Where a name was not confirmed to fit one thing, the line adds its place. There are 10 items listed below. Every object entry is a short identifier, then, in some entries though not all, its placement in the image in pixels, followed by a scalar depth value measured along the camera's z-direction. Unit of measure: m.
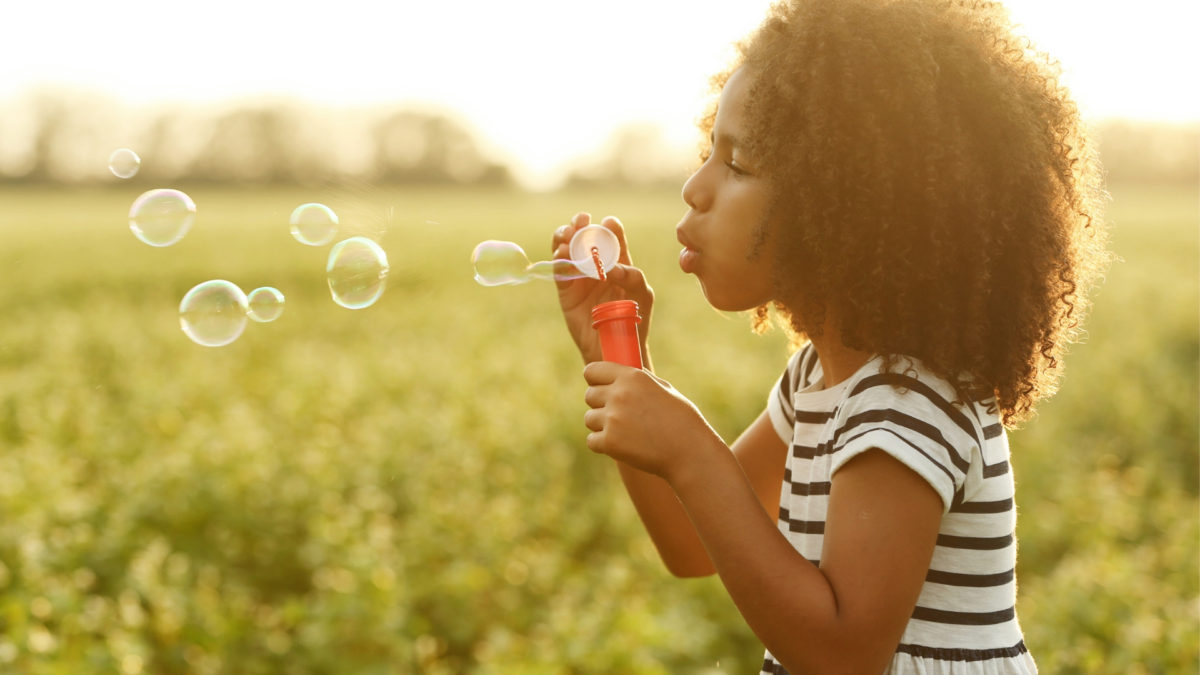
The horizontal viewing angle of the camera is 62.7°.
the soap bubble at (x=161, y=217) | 2.33
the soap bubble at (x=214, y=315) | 2.17
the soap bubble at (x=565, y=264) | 1.66
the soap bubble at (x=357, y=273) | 2.05
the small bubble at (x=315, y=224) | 2.21
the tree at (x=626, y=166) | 57.62
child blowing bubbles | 1.25
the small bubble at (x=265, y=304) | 2.12
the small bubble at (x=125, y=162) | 2.45
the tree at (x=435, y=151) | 20.11
